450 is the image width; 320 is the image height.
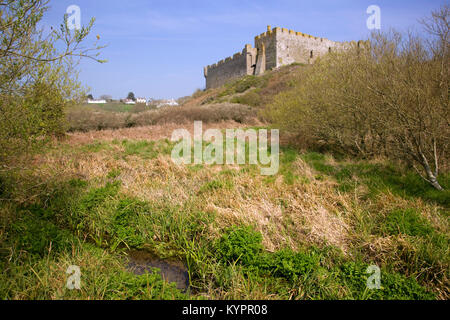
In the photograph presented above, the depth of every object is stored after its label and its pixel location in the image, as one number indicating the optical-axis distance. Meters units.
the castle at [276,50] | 29.08
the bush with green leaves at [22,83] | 3.32
